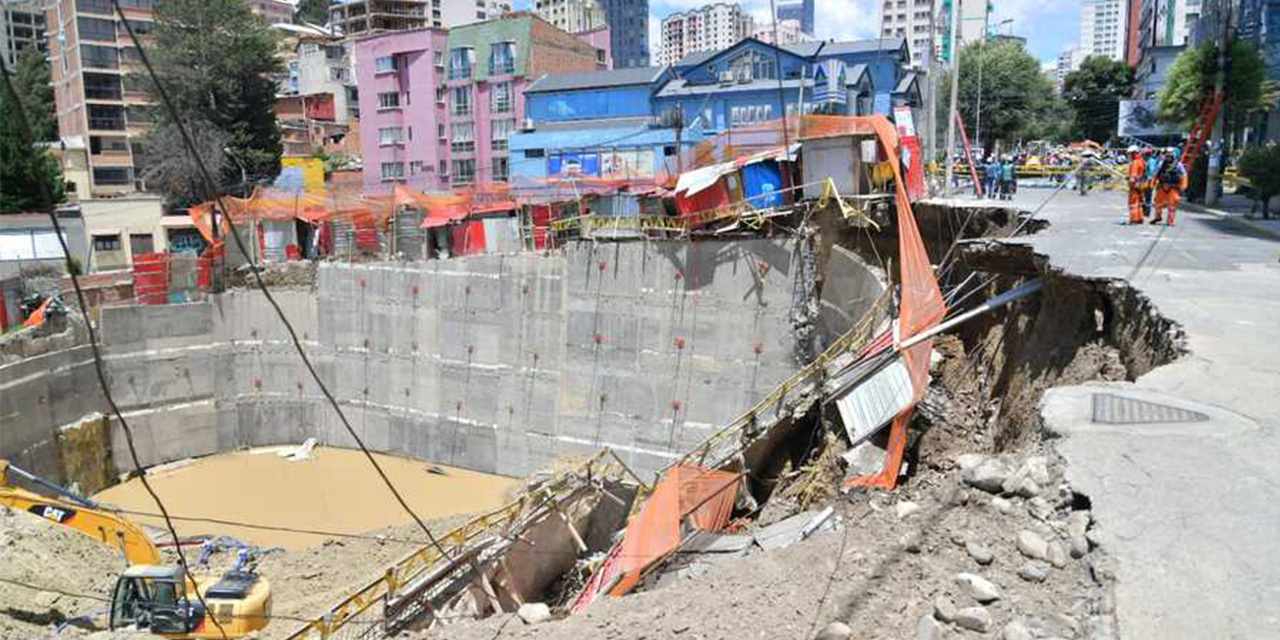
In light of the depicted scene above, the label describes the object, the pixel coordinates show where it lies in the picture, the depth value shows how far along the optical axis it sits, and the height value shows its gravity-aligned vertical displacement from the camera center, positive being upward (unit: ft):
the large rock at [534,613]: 27.61 -13.86
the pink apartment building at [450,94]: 146.00 +18.04
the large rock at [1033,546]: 17.92 -7.65
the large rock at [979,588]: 17.03 -8.11
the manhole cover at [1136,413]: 22.25 -6.11
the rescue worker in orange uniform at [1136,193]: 56.29 -0.67
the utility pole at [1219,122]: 71.56 +5.22
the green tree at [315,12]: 389.39 +84.88
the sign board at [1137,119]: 154.20 +11.71
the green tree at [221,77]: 146.61 +21.25
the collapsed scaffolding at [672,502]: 33.22 -13.69
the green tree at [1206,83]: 73.26 +8.69
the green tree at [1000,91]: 170.71 +19.08
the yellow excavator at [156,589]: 37.93 -18.19
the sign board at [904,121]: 71.72 +5.62
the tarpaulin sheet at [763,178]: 66.69 +0.91
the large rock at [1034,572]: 17.20 -7.84
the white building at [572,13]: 344.69 +81.28
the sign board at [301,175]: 148.66 +4.15
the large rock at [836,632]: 17.34 -9.05
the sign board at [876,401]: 35.55 -9.26
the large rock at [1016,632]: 15.29 -8.05
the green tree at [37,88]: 198.39 +28.06
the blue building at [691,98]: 116.98 +13.18
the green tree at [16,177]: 129.39 +4.19
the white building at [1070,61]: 615.57 +91.67
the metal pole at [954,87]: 73.46 +8.63
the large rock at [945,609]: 16.78 -8.39
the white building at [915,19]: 307.39 +68.12
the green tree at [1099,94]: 202.08 +21.34
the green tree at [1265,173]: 63.36 +0.57
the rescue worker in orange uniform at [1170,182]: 54.24 +0.01
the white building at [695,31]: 524.52 +100.09
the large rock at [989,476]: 21.03 -7.25
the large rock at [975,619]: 16.31 -8.31
